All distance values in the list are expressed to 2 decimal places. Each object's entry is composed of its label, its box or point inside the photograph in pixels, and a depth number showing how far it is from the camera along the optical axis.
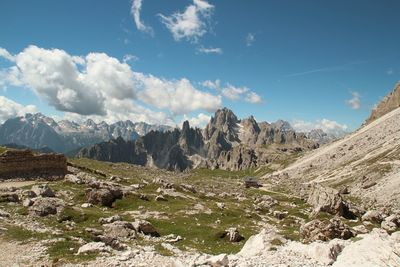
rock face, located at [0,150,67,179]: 76.00
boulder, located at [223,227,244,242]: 44.71
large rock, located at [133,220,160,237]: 44.06
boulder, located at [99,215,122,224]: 45.92
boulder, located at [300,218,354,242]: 40.97
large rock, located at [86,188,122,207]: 58.38
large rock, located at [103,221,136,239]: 40.72
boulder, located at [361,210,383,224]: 65.88
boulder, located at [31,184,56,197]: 56.19
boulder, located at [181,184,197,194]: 91.09
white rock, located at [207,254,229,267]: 26.33
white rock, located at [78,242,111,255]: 29.44
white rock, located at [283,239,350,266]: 28.77
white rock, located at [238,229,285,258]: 32.62
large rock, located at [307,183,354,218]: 72.56
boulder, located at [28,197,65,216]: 45.68
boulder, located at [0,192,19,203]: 51.44
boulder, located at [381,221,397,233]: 53.39
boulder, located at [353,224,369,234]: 46.84
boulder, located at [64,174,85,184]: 73.44
